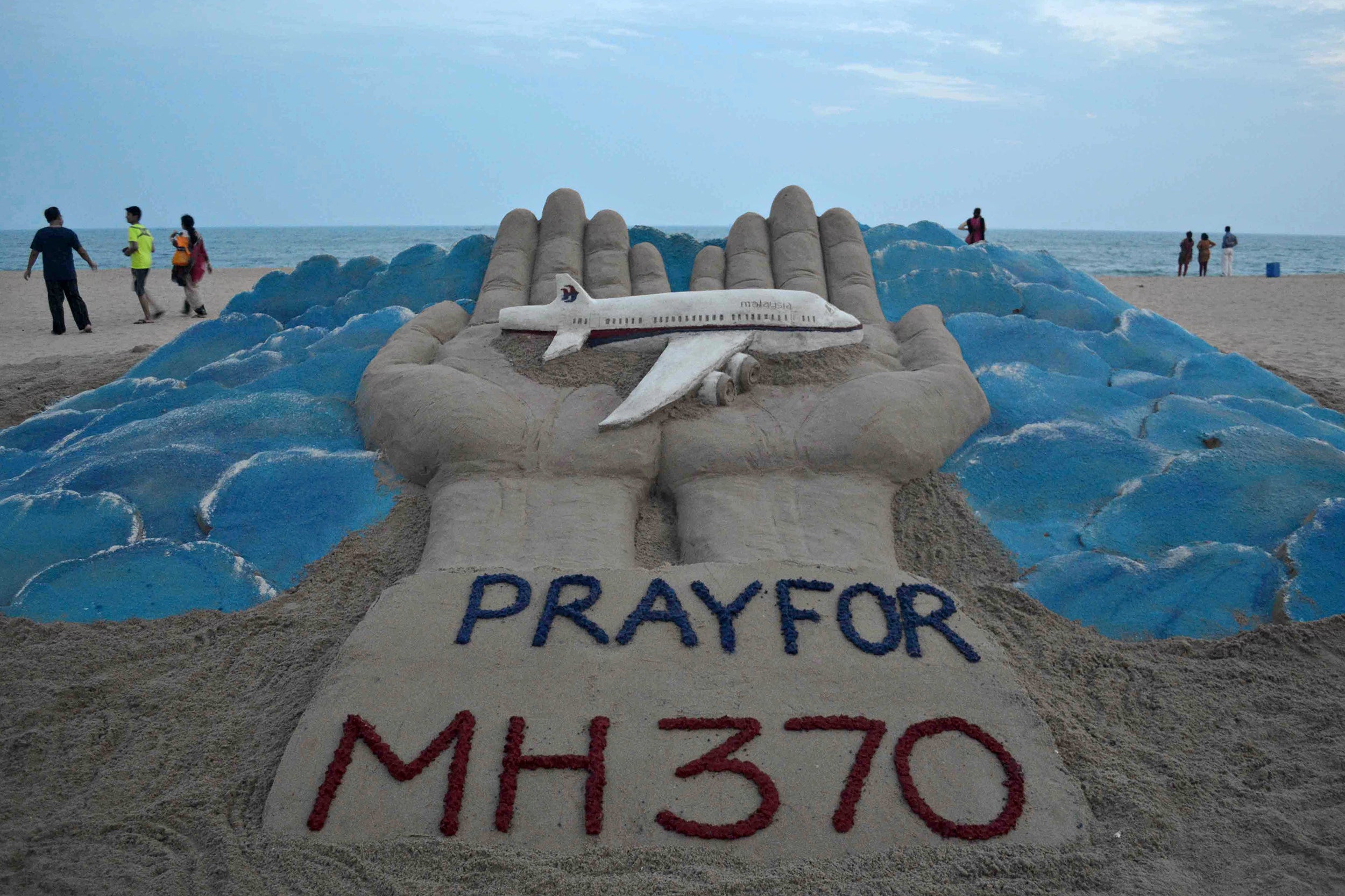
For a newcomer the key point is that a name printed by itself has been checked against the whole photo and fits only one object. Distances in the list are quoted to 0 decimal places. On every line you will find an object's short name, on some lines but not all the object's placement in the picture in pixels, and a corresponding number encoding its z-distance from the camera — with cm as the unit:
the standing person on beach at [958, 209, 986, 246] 1468
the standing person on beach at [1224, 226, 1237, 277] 2261
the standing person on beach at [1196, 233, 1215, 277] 2361
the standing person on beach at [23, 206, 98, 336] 1096
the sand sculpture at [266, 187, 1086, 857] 330
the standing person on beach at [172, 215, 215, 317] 1286
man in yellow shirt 1177
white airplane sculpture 639
